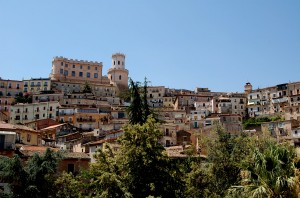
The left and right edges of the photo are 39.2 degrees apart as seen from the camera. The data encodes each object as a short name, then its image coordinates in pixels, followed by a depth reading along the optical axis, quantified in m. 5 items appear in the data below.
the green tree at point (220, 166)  32.13
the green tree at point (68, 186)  29.65
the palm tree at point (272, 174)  17.56
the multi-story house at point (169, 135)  65.19
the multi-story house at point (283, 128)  72.85
